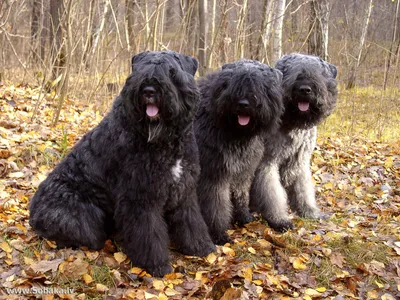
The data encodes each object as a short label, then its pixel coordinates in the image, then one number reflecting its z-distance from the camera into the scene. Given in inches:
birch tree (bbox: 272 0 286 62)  317.7
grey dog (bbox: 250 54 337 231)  173.0
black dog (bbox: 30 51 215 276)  131.5
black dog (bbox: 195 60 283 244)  151.3
